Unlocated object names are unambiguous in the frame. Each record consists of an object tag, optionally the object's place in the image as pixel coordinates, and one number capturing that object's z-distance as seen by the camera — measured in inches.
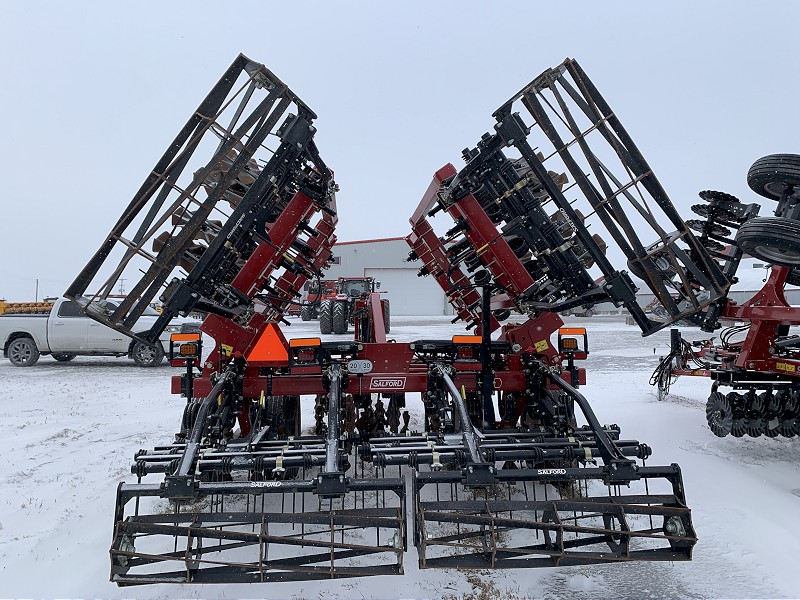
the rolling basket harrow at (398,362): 125.2
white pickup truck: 514.9
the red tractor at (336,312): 751.7
